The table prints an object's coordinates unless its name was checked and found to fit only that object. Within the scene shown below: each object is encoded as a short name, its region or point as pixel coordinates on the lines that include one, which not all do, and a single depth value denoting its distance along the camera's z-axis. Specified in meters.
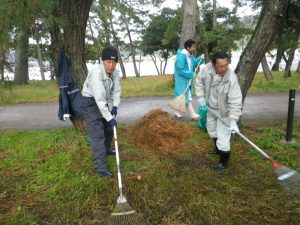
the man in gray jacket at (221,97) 3.09
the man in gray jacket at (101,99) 3.03
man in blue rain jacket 5.09
